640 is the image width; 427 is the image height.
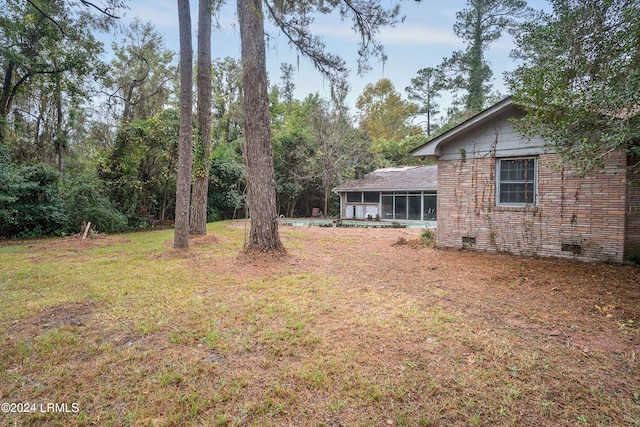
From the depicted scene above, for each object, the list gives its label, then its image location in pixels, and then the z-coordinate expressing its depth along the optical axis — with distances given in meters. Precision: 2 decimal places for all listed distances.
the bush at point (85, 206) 10.40
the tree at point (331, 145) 21.22
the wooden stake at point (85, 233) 9.27
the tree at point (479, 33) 19.94
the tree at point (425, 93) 29.08
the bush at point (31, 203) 9.09
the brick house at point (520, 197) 6.03
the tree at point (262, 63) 5.99
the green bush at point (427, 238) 8.74
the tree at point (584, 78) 4.01
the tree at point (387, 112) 31.31
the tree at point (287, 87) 31.77
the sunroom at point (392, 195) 17.28
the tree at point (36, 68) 9.96
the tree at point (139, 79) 16.97
